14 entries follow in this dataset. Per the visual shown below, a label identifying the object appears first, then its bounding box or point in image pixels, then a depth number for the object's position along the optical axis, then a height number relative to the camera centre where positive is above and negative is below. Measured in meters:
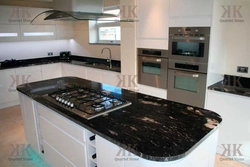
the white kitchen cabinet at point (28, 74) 4.48 -0.56
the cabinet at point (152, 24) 2.86 +0.36
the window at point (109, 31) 4.50 +0.41
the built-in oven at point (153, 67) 2.99 -0.29
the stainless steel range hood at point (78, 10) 1.90 +0.38
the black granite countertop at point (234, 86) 2.39 -0.49
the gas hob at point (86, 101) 1.76 -0.51
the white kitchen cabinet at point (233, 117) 2.34 -0.82
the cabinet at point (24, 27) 4.29 +0.53
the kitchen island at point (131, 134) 1.25 -0.59
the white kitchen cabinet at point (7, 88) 4.24 -0.80
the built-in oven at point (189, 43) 2.47 +0.06
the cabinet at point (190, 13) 2.38 +0.44
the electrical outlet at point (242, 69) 2.64 -0.28
